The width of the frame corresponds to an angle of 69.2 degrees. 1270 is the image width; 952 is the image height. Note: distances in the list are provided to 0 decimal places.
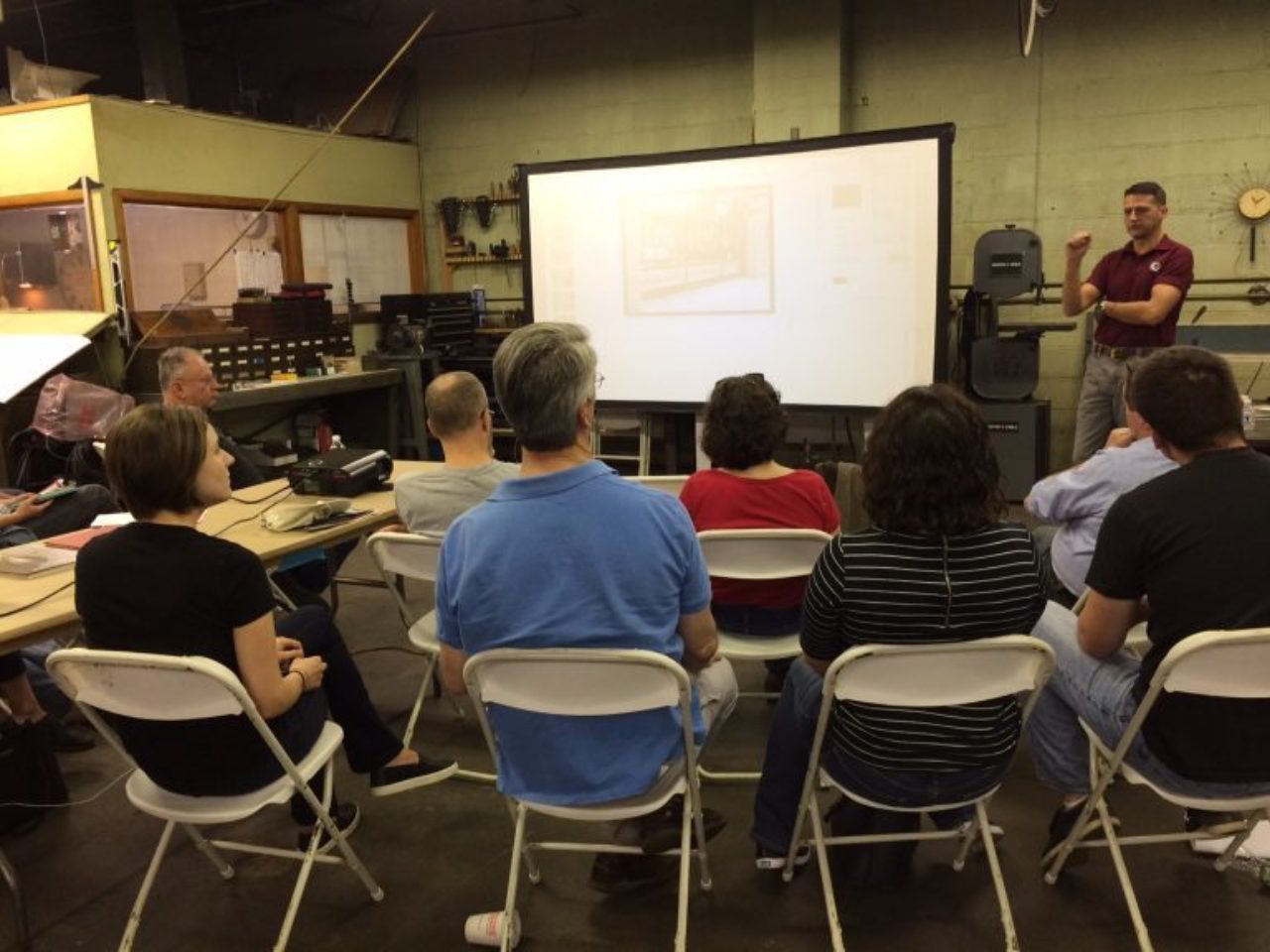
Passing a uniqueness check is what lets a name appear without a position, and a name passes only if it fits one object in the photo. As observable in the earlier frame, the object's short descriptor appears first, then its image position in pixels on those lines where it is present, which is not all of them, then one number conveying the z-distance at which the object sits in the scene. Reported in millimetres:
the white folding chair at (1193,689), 1498
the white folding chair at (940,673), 1550
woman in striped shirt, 1623
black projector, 3008
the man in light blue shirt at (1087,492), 2287
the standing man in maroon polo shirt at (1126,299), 4254
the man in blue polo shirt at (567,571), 1572
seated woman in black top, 1667
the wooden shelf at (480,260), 7430
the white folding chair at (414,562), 2346
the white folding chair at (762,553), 2229
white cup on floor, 1919
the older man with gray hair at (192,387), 3484
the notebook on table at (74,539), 2471
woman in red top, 2422
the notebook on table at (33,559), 2268
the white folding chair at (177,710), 1585
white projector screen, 4805
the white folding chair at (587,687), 1512
